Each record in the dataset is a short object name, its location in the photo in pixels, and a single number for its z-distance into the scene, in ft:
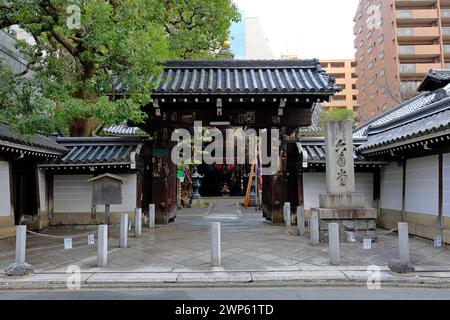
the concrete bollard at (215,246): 21.18
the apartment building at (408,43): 132.98
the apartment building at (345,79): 207.41
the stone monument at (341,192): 29.01
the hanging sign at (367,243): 24.11
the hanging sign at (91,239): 26.05
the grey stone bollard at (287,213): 38.19
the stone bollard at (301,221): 33.04
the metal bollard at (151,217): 38.06
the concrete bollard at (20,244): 20.75
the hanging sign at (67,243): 24.76
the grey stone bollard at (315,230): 27.81
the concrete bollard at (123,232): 27.39
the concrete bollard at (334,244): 21.13
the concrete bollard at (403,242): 20.89
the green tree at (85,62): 24.76
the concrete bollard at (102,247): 21.27
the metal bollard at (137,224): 32.48
